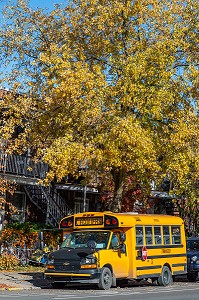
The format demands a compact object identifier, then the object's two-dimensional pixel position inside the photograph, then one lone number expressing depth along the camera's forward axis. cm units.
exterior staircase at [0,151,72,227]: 2838
